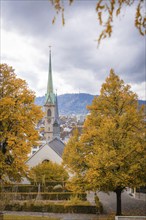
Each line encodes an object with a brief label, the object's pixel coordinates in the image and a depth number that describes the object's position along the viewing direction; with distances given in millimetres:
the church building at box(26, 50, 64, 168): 44906
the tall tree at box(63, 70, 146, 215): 18062
